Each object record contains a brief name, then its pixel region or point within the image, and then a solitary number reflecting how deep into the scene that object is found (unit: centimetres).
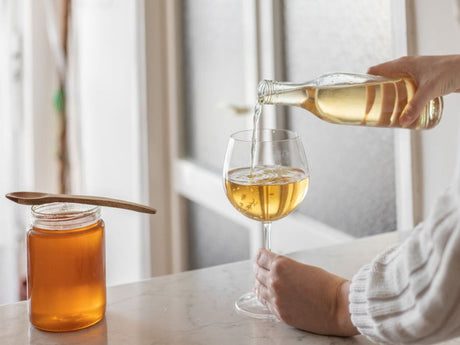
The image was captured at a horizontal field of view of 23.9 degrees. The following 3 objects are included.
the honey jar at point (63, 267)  114
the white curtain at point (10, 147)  320
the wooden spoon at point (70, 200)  116
